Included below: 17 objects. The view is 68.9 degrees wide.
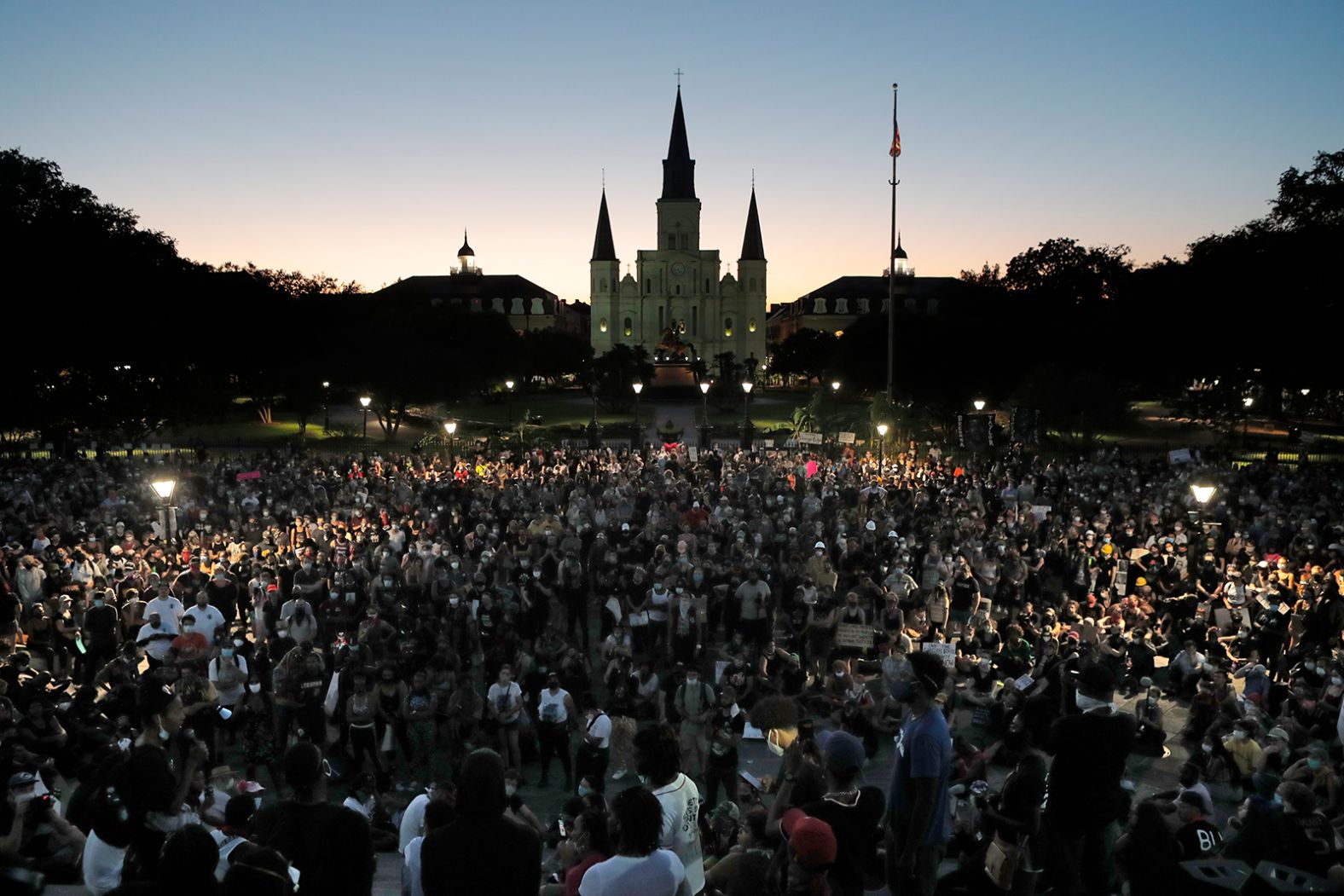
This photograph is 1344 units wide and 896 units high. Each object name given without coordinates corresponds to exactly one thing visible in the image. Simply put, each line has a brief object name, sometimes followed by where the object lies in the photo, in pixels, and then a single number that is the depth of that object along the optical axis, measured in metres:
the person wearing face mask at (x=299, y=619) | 12.30
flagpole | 31.34
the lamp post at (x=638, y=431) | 41.12
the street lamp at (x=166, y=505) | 15.09
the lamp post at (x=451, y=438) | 31.95
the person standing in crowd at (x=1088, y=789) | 4.45
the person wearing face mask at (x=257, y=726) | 9.91
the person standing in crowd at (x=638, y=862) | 3.82
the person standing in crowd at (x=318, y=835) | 4.01
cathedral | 120.88
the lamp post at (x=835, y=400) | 44.68
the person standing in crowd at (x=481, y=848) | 3.76
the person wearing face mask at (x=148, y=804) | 4.77
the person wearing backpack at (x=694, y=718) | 9.02
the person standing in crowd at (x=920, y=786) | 4.79
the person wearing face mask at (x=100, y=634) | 11.78
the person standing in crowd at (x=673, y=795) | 4.86
